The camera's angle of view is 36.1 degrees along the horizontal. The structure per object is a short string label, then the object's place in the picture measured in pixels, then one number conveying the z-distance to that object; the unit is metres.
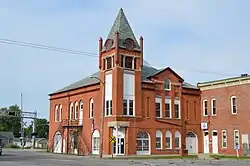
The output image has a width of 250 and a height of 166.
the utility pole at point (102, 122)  44.85
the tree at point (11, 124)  141.62
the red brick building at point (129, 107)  47.62
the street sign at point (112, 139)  44.33
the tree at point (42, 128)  144.38
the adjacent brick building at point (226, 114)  49.69
